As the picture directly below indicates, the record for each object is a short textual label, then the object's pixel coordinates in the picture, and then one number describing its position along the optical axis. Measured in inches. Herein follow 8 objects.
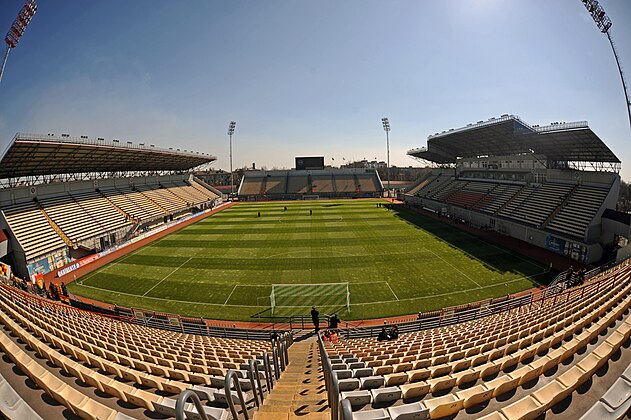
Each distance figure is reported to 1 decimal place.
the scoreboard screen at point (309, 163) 3312.0
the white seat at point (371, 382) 216.5
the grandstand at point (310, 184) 2967.5
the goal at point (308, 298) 722.8
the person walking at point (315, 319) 583.8
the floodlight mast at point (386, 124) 3096.2
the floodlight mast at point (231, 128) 3257.9
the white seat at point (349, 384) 211.9
